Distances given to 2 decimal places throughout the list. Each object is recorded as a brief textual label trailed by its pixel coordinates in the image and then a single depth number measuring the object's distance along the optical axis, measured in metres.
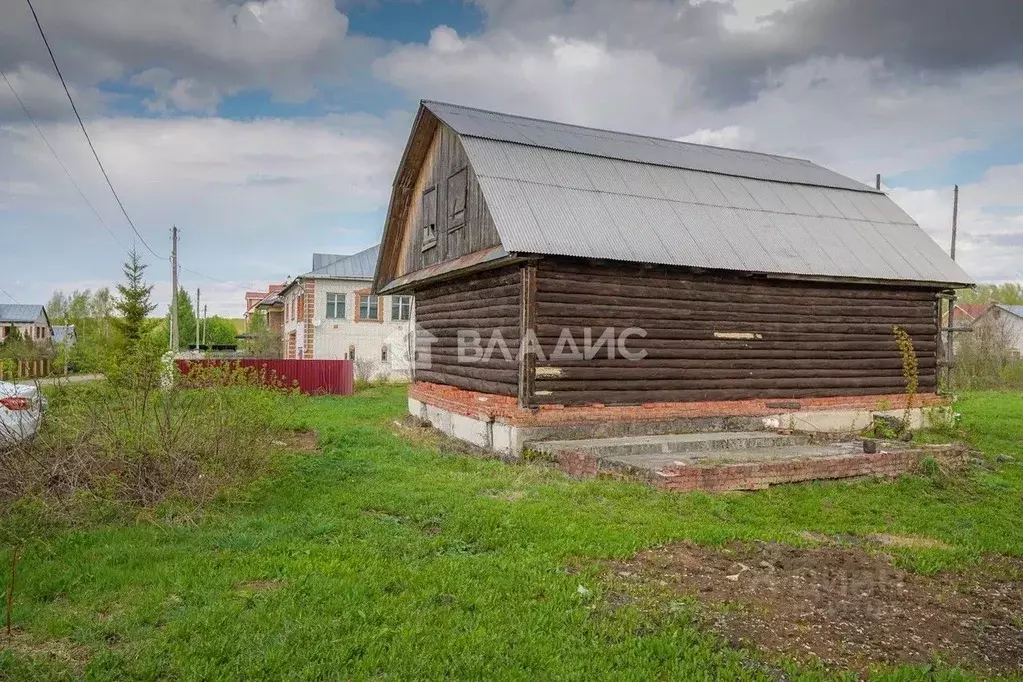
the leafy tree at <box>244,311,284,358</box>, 46.03
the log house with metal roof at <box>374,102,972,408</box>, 13.00
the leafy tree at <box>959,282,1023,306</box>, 74.50
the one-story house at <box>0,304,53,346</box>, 64.90
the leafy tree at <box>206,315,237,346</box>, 81.55
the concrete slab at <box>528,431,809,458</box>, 11.47
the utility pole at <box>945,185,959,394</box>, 17.20
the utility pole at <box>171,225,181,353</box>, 33.03
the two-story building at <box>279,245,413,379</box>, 33.00
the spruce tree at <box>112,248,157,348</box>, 26.77
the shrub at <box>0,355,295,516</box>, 7.58
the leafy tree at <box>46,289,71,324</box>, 79.42
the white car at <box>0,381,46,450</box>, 7.67
